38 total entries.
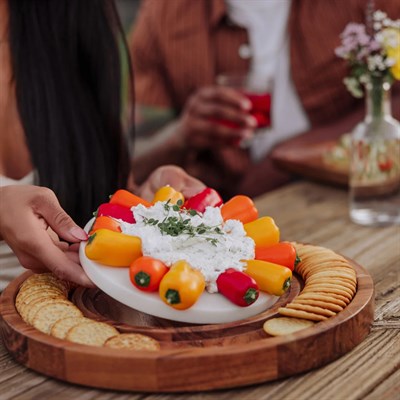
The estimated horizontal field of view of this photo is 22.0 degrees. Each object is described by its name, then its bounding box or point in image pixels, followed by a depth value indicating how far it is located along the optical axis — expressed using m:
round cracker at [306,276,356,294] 1.10
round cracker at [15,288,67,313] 1.09
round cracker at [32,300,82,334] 1.03
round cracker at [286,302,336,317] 1.03
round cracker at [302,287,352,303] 1.07
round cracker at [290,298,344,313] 1.04
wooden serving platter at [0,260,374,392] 0.96
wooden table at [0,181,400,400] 0.98
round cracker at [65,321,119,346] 1.00
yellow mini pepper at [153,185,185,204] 1.18
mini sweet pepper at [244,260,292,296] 1.05
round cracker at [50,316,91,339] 1.01
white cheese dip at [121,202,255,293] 1.04
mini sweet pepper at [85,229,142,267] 1.04
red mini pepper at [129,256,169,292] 1.01
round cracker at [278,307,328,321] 1.03
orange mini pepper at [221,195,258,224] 1.16
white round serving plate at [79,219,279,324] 1.02
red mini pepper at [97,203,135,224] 1.13
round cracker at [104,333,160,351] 0.99
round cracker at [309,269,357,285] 1.12
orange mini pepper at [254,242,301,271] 1.09
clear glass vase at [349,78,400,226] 1.56
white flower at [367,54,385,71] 1.50
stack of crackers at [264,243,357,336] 1.03
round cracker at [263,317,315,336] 1.01
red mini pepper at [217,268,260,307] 1.01
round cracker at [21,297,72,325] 1.05
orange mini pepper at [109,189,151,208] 1.16
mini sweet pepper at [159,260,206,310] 0.99
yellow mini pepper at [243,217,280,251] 1.12
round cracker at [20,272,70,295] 1.13
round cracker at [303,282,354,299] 1.08
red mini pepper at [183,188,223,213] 1.16
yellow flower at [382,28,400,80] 1.48
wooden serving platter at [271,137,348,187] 1.81
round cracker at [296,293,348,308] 1.05
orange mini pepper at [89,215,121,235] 1.09
